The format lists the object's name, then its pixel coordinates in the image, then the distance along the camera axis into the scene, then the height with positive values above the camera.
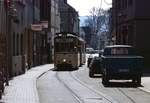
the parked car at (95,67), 37.78 -1.92
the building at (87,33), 134.93 +1.32
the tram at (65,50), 51.06 -1.06
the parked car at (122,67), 28.16 -1.44
